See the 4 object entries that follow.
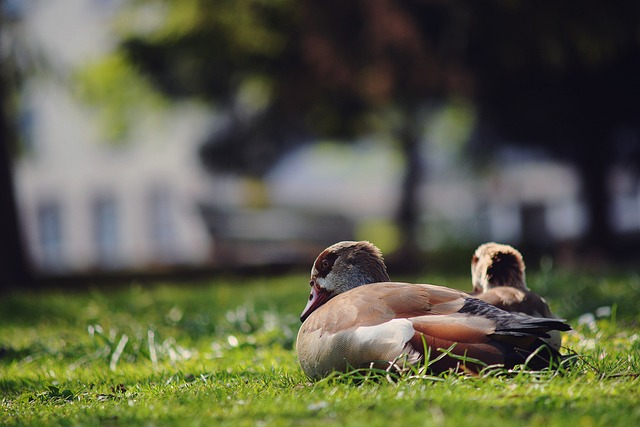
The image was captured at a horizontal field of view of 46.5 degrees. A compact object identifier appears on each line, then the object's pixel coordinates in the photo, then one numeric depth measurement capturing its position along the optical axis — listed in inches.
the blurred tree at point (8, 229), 445.7
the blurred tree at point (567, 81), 474.3
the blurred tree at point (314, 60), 483.5
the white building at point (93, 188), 1254.9
